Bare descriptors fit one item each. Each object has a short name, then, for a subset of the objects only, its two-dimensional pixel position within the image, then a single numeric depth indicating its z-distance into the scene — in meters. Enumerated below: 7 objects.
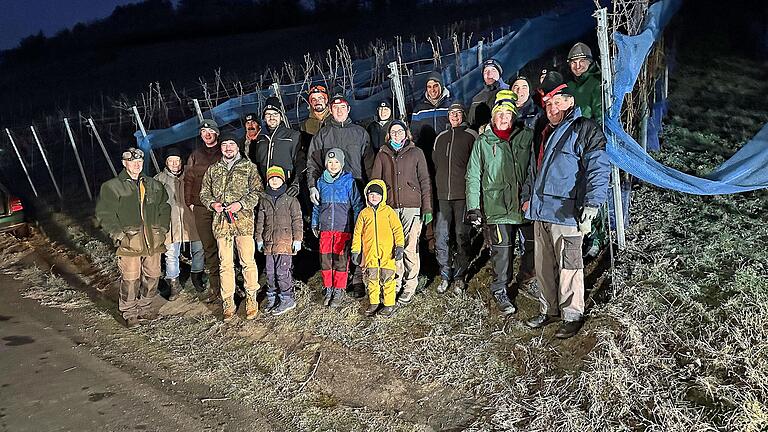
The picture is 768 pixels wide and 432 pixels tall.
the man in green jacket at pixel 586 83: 4.68
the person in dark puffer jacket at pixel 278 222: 5.08
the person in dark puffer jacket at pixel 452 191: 4.89
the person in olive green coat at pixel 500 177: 4.39
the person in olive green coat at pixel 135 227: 5.20
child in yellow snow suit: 4.76
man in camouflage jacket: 5.12
